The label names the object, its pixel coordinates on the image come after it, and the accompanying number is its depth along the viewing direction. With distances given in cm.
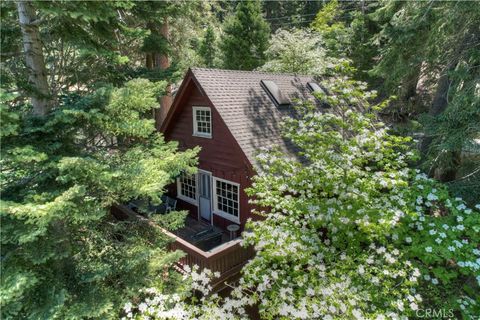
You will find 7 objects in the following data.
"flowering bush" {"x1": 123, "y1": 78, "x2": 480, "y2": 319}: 436
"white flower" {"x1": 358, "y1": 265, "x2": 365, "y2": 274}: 438
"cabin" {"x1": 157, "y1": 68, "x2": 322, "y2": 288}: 866
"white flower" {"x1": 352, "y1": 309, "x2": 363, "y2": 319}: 380
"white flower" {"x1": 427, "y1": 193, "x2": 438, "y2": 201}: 494
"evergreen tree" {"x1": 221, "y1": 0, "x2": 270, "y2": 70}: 2198
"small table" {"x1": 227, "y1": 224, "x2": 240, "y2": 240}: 870
